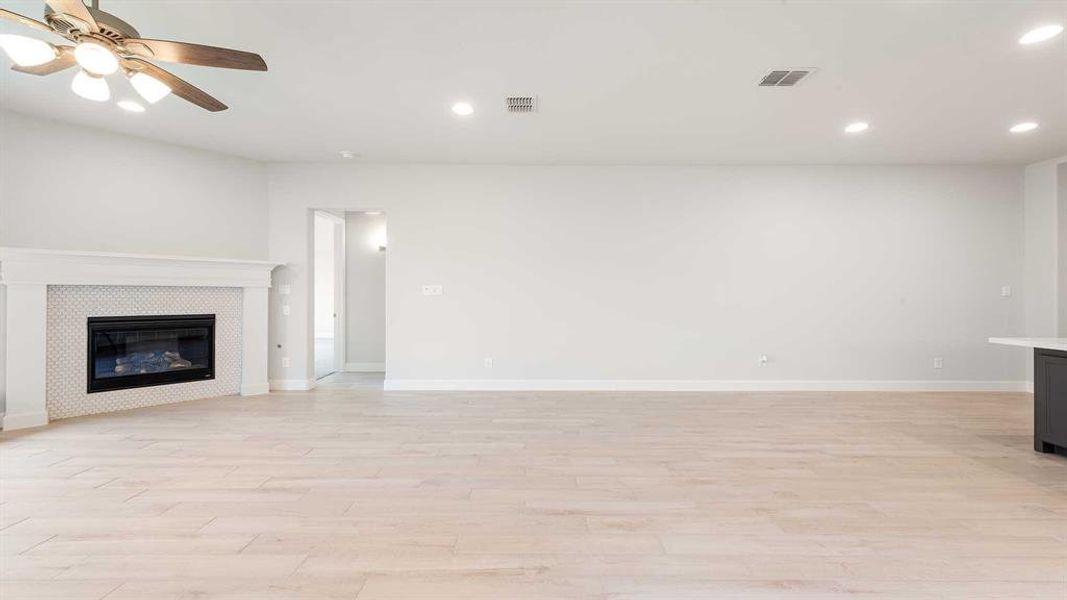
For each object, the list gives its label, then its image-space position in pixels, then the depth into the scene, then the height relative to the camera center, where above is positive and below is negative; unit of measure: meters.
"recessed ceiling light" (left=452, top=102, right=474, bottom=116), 3.86 +1.72
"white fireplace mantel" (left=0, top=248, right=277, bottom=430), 3.86 +0.13
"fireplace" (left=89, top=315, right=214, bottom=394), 4.39 -0.54
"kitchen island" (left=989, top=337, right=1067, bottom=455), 3.14 -0.68
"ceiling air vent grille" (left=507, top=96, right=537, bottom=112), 3.75 +1.71
